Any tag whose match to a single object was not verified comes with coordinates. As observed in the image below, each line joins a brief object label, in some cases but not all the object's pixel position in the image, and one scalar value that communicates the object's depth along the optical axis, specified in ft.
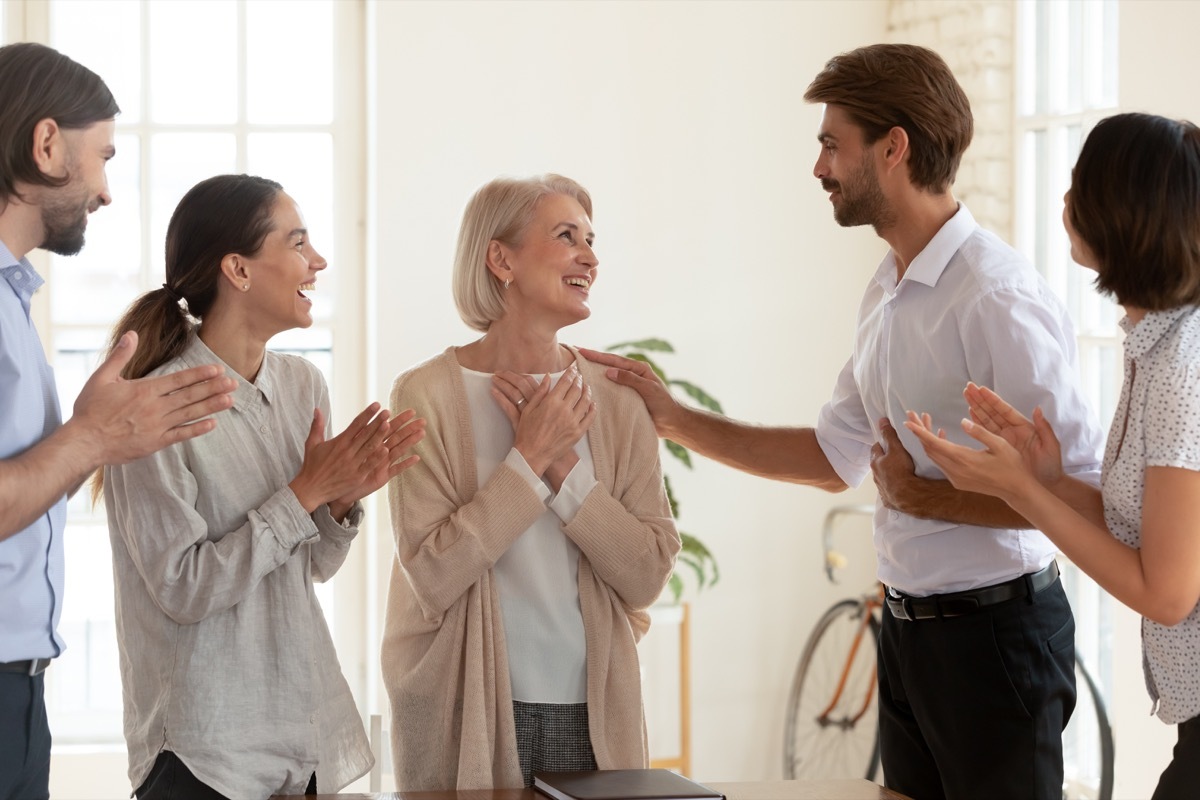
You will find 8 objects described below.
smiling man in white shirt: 14.55
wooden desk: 13.37
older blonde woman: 14.62
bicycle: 31.73
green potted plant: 29.55
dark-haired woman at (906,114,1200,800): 11.60
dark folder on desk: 12.44
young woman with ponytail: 12.84
